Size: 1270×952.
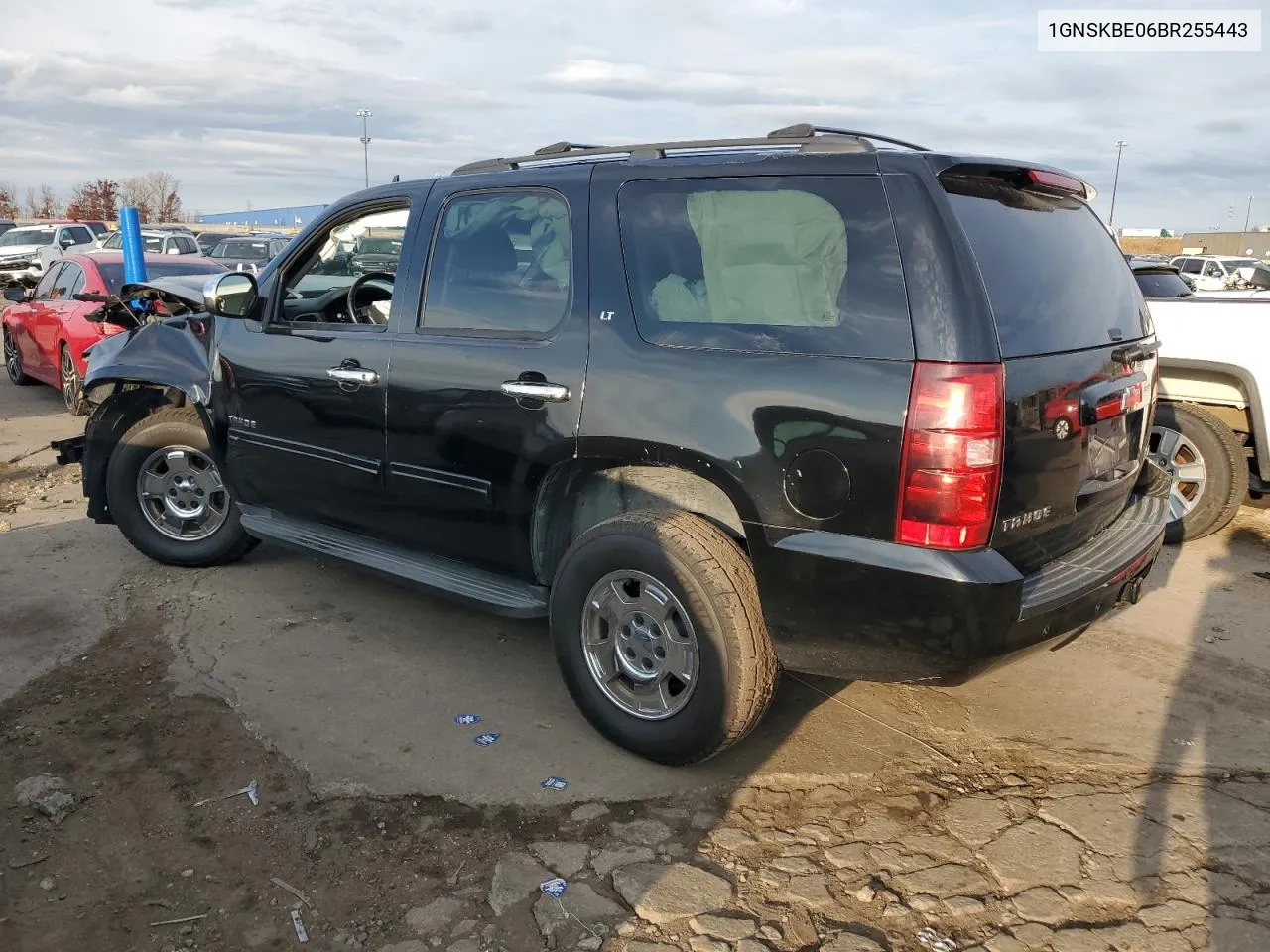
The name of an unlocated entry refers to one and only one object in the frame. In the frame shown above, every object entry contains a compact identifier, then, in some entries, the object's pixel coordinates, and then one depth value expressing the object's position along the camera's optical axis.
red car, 9.39
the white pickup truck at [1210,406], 5.57
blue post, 9.74
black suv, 2.77
